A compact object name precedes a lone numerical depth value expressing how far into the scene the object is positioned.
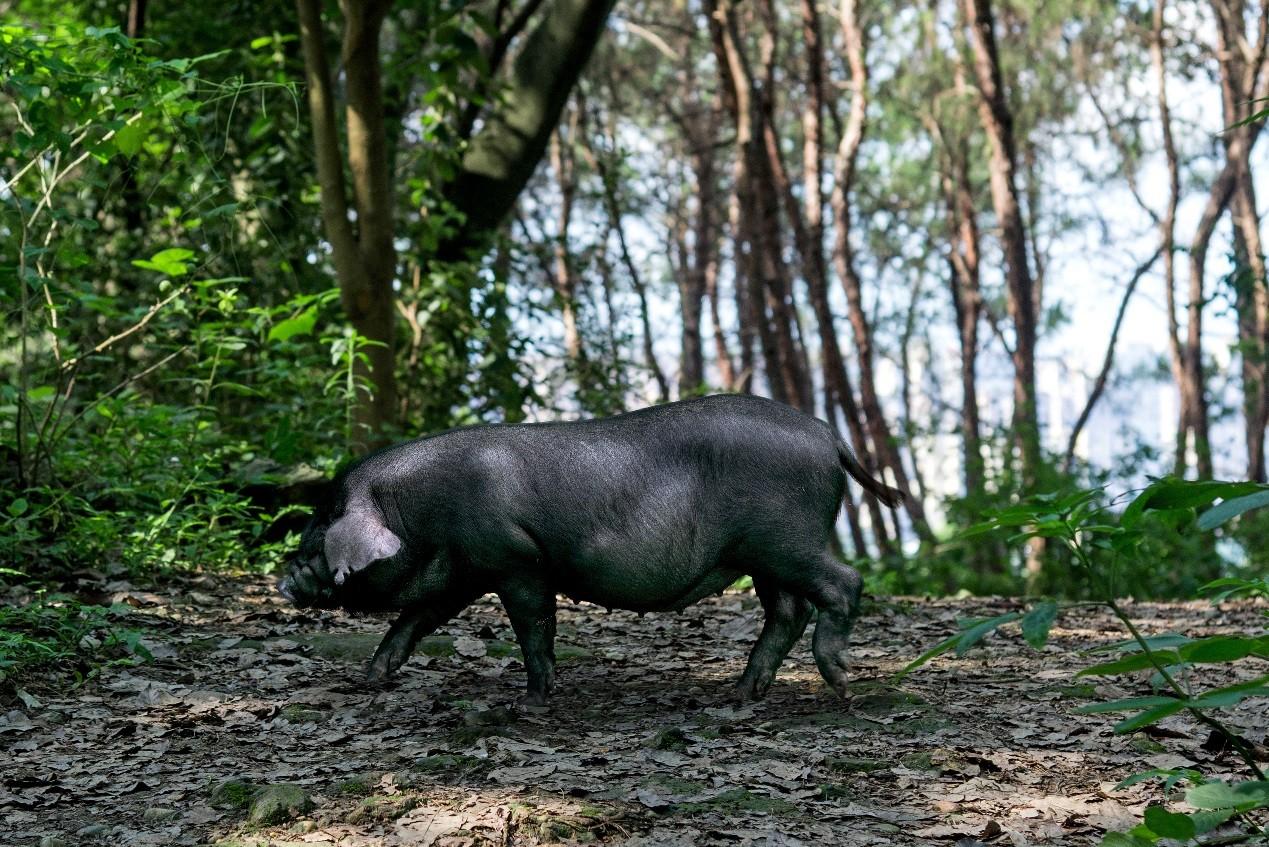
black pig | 4.57
